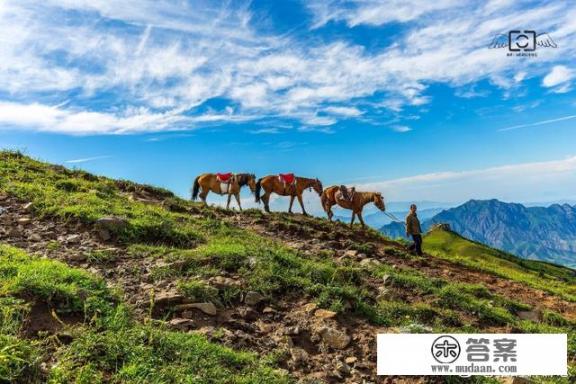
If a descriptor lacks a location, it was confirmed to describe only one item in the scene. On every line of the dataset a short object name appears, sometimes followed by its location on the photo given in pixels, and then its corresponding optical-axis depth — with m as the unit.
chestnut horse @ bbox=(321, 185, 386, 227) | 20.34
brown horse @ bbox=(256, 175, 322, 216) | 21.75
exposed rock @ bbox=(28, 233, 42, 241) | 9.84
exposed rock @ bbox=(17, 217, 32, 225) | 10.79
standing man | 17.22
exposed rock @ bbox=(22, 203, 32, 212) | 11.71
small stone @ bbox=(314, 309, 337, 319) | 8.05
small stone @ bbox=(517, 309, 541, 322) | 10.70
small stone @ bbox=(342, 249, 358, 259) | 12.93
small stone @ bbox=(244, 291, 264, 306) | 8.25
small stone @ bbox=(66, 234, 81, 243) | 9.96
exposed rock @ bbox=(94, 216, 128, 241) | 10.52
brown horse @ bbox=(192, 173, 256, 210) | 20.88
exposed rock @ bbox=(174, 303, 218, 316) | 7.51
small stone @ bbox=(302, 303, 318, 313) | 8.28
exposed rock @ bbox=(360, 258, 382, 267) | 12.21
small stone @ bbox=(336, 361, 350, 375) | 6.69
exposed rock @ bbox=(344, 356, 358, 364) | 6.97
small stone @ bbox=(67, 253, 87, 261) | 8.98
